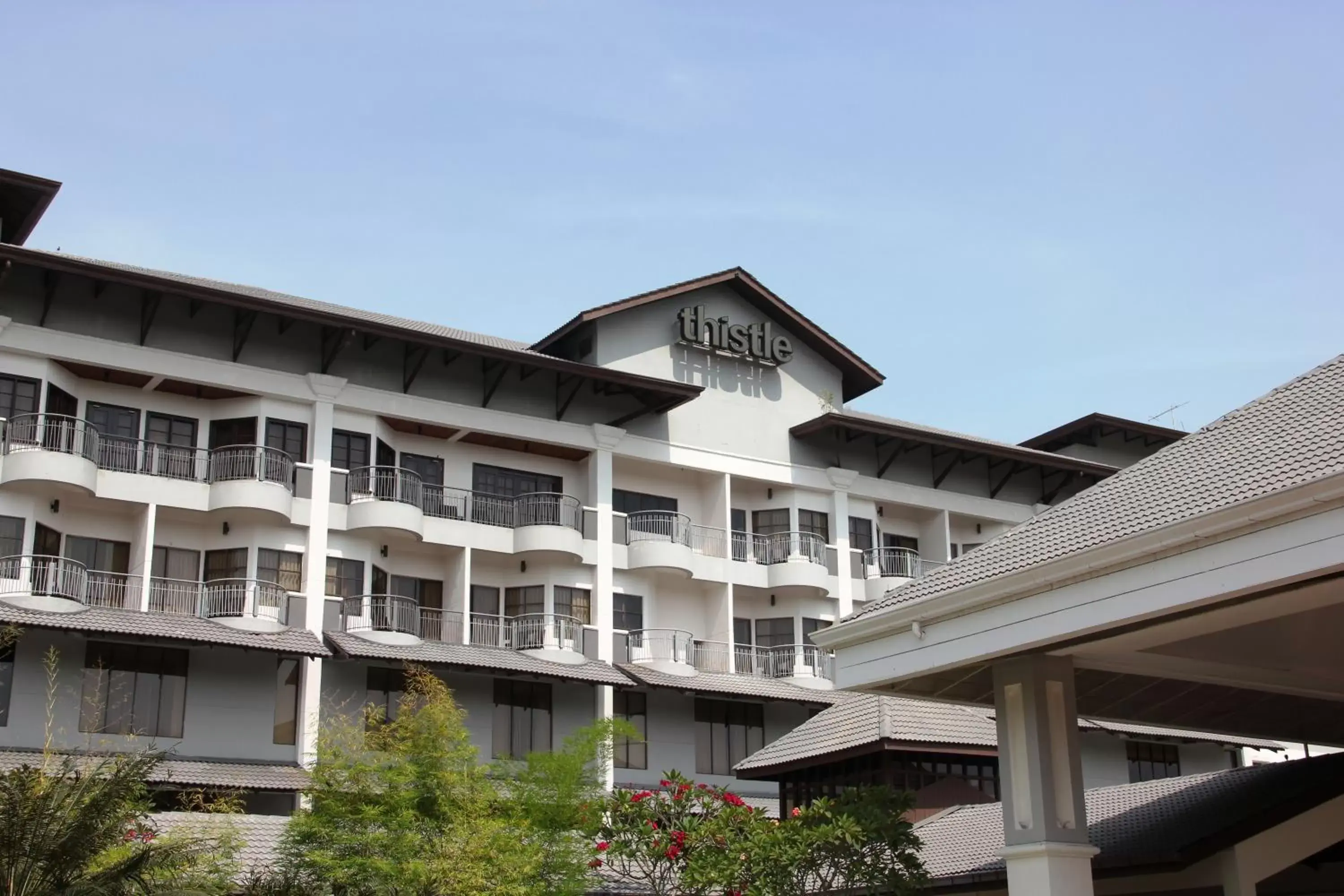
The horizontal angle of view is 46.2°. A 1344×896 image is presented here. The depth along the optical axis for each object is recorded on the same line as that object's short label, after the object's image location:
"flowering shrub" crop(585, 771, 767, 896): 19.64
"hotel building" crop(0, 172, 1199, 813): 34.81
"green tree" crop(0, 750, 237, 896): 12.79
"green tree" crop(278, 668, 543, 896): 21.81
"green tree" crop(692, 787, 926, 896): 16.67
